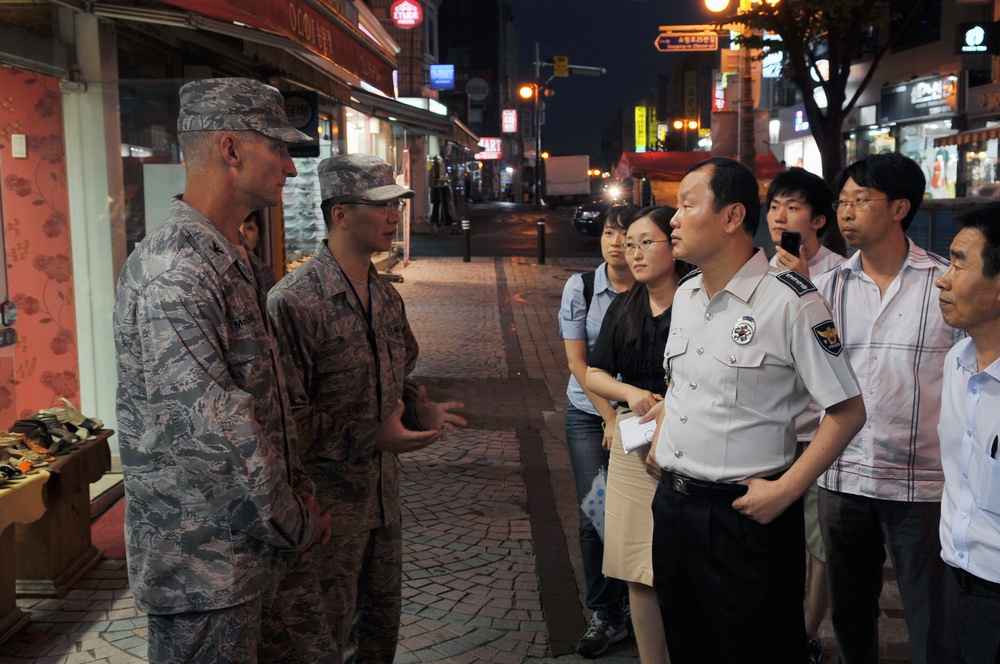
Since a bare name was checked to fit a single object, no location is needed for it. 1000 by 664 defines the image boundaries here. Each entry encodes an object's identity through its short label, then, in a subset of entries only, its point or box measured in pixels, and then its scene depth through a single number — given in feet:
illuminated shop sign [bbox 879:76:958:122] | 77.97
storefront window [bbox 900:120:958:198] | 81.20
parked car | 106.52
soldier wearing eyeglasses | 10.11
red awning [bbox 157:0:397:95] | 18.19
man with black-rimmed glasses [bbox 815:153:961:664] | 10.43
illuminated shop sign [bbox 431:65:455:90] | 125.49
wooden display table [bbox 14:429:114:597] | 14.92
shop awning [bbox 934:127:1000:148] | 59.41
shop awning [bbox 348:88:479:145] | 45.06
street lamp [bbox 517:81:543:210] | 161.25
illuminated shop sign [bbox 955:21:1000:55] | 63.26
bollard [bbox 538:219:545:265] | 75.72
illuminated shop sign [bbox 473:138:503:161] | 262.67
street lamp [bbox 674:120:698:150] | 218.71
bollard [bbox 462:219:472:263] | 75.72
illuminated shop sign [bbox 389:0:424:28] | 88.43
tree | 49.52
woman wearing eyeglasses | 11.71
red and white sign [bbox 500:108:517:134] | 316.19
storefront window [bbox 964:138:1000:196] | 72.59
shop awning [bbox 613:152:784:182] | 69.05
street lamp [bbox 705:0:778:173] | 56.34
